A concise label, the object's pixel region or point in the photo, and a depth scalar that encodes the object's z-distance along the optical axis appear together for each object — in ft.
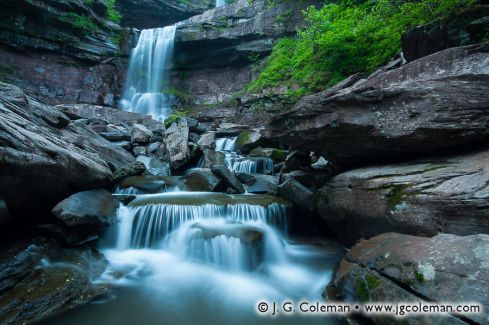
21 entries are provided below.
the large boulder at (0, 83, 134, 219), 13.85
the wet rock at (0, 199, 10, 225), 13.12
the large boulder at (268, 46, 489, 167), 13.66
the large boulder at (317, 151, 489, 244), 11.41
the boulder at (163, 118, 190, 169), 36.45
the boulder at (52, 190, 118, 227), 16.71
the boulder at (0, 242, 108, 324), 11.64
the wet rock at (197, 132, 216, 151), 41.92
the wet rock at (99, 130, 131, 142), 41.84
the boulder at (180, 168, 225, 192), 28.60
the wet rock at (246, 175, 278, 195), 28.50
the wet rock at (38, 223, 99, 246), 16.65
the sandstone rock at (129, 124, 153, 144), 43.04
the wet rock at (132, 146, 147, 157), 40.16
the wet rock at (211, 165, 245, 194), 28.68
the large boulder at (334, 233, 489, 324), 8.10
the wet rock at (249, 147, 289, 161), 36.70
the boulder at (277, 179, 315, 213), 22.78
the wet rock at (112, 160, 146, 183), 28.04
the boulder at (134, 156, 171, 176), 34.76
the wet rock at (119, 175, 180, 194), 27.81
